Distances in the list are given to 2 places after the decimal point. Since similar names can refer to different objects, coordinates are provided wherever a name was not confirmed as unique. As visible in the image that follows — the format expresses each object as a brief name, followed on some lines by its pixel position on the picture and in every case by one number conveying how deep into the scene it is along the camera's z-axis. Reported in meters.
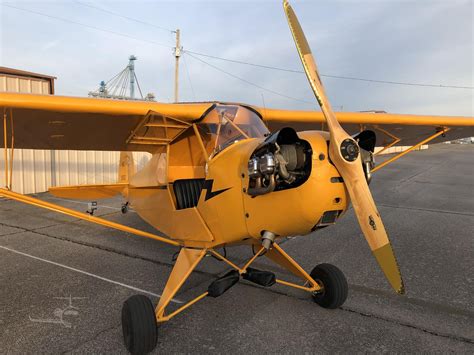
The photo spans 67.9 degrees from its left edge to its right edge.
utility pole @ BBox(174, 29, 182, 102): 24.03
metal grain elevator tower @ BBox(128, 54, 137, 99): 48.03
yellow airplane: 2.41
